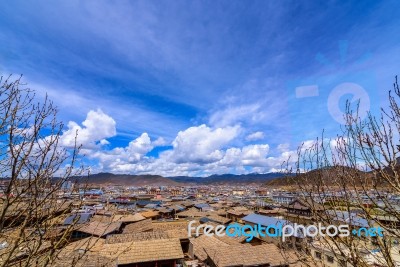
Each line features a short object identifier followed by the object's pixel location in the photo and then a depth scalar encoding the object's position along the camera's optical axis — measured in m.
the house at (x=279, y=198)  78.88
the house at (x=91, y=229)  27.82
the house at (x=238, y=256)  18.67
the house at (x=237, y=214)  47.03
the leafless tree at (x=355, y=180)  4.56
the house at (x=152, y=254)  16.62
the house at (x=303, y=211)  36.42
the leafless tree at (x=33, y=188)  3.79
